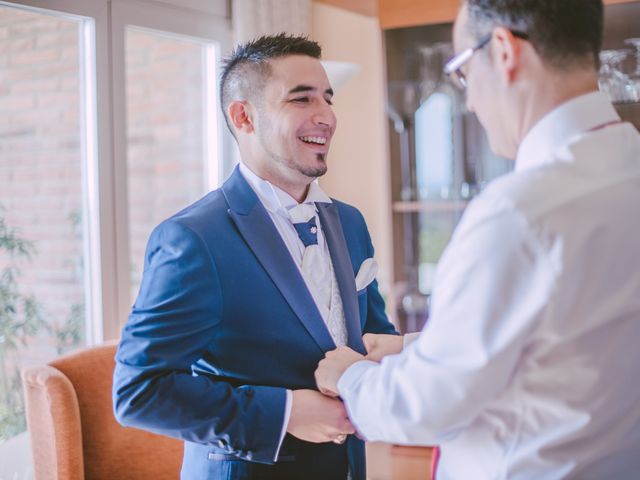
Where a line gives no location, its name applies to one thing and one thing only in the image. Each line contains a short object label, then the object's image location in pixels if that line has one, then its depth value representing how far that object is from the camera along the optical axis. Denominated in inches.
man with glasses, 36.3
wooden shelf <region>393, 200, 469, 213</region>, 135.3
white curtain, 134.4
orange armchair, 88.3
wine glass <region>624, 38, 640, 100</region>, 119.4
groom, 54.9
